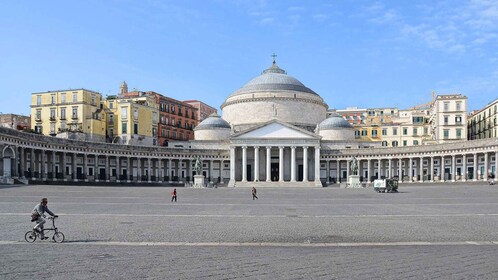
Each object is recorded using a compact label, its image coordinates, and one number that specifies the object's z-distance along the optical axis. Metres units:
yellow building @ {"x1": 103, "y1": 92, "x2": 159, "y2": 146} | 96.81
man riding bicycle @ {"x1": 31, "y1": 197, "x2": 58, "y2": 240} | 18.92
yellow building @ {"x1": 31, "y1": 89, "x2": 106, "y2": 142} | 92.12
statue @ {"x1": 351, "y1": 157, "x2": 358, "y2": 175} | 81.38
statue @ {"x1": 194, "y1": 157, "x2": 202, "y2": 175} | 80.75
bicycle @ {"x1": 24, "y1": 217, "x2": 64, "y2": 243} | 18.77
